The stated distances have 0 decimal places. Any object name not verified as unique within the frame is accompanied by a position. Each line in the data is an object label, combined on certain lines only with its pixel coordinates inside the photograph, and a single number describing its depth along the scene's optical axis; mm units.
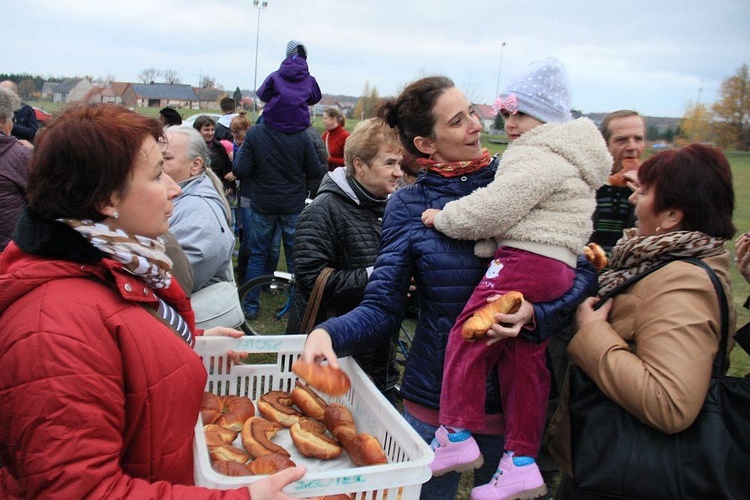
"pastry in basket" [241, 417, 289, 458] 1703
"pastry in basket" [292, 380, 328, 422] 1973
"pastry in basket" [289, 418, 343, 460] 1737
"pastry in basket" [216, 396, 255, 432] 1872
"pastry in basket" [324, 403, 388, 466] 1604
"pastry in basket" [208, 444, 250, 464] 1646
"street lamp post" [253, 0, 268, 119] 20625
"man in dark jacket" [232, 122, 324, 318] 6145
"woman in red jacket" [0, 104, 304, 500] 1145
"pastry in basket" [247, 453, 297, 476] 1522
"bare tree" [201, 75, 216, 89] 50469
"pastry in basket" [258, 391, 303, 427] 1917
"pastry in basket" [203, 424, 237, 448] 1708
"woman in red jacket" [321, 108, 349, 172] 8984
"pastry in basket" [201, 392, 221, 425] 1843
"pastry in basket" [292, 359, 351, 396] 1603
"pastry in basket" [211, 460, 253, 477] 1507
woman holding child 1906
